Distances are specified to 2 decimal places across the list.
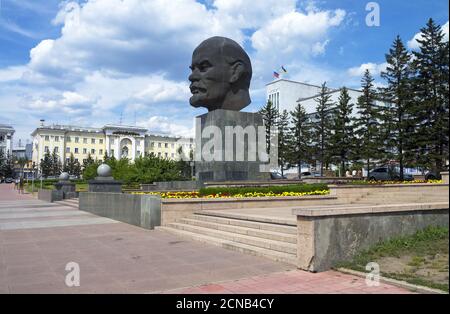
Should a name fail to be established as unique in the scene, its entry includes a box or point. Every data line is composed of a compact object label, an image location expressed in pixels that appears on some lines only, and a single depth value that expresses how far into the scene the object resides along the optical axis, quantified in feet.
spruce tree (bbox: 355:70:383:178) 109.29
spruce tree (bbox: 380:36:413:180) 100.01
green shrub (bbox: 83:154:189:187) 91.86
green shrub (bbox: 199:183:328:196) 45.47
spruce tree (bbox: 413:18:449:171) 93.09
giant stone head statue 64.39
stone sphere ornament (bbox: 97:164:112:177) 67.62
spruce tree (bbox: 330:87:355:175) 125.08
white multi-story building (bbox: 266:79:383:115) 265.95
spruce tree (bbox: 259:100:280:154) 152.25
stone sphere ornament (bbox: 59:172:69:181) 92.43
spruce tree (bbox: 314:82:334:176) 135.93
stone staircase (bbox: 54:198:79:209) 70.89
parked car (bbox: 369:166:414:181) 110.51
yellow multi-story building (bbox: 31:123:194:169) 333.42
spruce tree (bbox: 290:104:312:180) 143.74
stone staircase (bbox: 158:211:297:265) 23.45
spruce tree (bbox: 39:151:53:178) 284.14
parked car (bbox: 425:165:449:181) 90.43
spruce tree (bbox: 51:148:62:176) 298.97
